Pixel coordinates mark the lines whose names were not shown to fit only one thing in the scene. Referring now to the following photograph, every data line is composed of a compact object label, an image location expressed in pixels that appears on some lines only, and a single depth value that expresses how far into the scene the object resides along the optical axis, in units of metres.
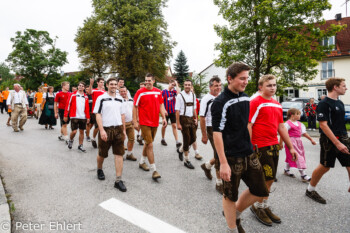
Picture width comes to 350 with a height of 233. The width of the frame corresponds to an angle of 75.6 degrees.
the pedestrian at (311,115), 12.13
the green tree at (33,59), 43.38
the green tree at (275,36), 14.91
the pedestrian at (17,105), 10.37
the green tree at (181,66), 48.91
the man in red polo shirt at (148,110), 4.75
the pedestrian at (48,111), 10.56
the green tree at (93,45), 28.95
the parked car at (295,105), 15.61
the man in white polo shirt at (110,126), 4.27
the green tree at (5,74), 78.97
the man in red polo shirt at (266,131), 3.05
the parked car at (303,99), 17.97
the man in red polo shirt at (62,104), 8.05
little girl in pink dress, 4.83
